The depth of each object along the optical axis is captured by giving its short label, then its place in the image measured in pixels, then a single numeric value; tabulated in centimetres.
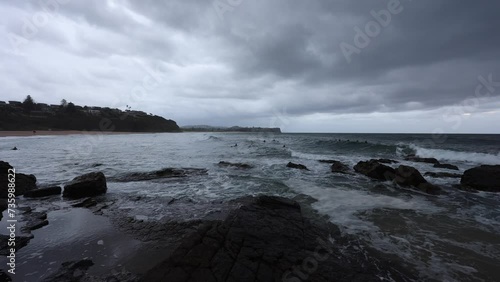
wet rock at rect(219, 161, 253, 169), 1875
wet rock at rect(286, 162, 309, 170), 1867
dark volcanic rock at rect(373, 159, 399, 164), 2242
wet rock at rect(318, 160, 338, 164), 2242
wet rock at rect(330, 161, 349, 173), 1748
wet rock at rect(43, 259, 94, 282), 435
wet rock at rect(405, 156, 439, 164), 2336
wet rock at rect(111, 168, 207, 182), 1363
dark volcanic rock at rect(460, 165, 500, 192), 1260
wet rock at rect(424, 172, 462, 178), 1612
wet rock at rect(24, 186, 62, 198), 977
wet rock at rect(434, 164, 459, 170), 1968
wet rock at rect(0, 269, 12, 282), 430
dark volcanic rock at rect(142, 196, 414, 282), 392
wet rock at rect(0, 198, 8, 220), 784
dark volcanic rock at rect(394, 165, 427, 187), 1288
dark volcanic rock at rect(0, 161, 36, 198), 946
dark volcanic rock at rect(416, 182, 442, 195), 1186
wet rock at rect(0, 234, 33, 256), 527
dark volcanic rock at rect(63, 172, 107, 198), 978
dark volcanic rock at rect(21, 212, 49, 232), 656
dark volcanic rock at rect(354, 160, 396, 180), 1501
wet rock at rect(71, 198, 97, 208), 866
